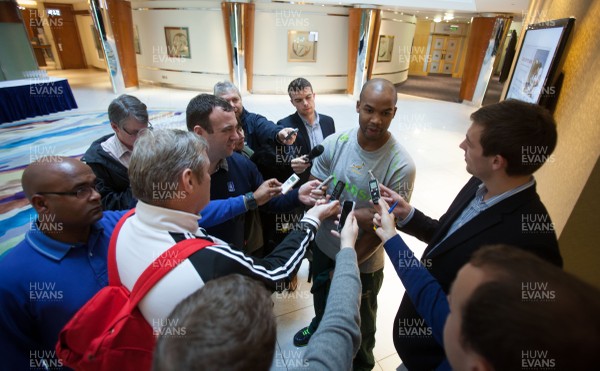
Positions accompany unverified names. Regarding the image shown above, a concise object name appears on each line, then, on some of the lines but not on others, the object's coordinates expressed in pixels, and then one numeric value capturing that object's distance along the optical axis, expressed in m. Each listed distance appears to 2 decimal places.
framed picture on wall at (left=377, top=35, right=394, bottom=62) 11.91
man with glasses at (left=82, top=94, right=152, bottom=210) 1.83
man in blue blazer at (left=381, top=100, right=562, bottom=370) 1.06
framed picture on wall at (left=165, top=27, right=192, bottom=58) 10.73
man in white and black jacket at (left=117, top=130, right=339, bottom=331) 0.83
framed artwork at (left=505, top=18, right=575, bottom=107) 1.92
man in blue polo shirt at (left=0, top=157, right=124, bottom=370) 1.00
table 6.69
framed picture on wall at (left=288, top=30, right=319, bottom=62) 10.63
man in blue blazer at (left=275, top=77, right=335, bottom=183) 2.55
